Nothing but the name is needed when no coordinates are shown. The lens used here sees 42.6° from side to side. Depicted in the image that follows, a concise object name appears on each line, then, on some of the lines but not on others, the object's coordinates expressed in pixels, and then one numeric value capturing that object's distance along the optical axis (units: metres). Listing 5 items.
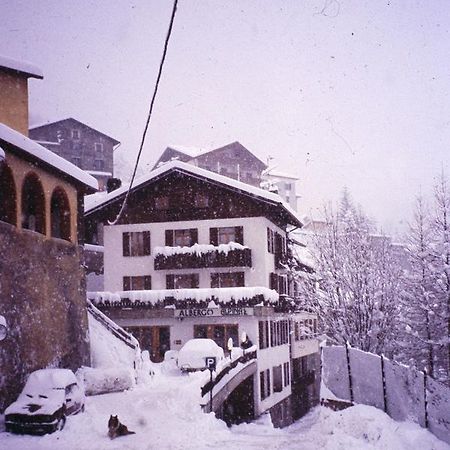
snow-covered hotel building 29.80
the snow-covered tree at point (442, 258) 28.55
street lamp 12.85
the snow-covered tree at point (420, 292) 29.80
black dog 12.99
